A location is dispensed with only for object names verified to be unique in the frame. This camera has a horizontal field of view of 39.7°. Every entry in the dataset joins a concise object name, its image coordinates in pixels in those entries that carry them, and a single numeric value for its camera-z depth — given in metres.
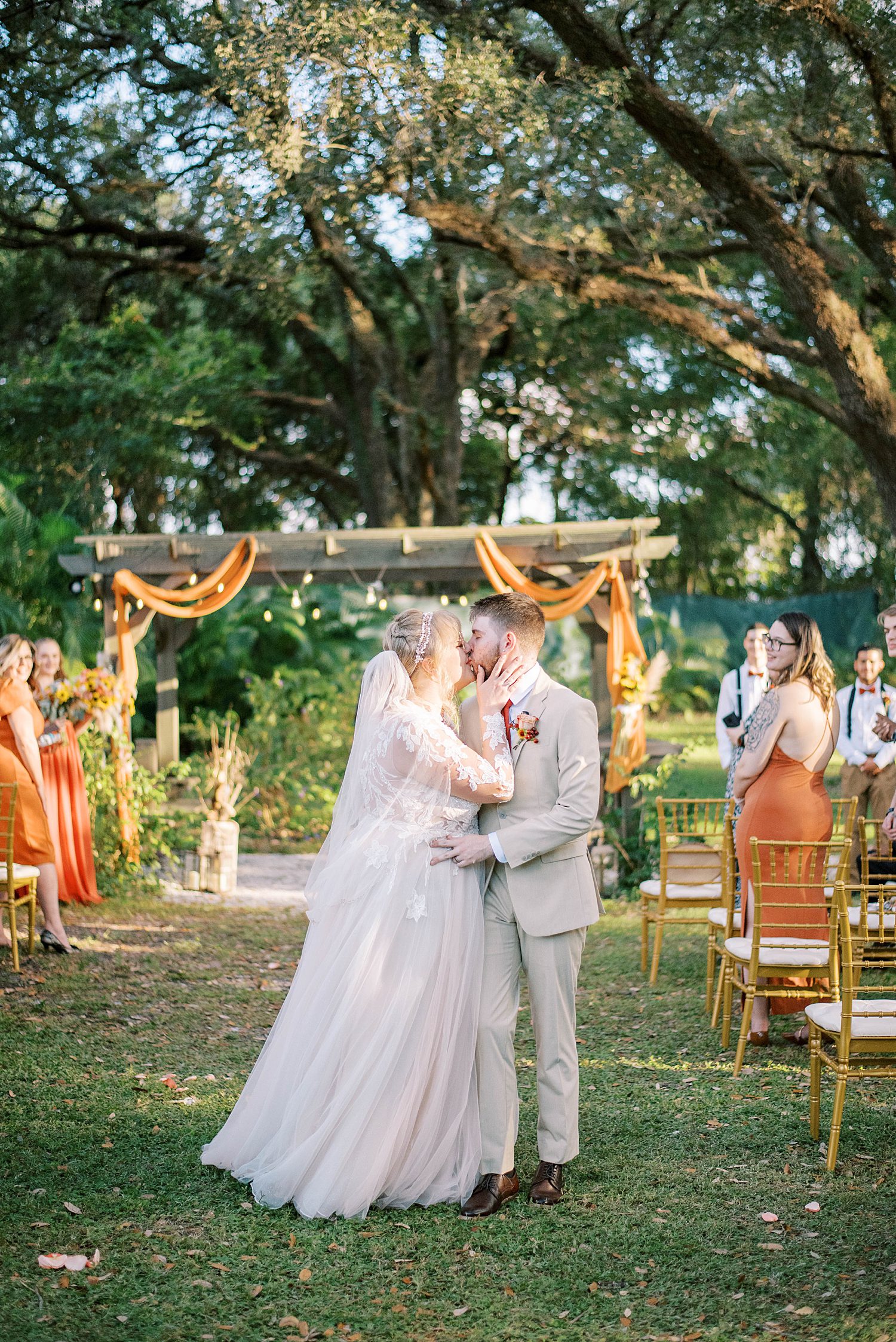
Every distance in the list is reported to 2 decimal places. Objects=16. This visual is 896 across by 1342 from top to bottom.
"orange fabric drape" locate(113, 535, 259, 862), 10.93
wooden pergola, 10.69
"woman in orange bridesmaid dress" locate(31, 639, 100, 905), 9.19
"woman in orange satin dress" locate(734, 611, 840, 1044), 5.69
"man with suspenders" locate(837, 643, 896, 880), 8.79
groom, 3.99
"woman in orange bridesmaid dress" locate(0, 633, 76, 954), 7.63
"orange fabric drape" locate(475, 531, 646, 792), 10.31
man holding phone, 8.60
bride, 4.03
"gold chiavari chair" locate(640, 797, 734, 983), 7.17
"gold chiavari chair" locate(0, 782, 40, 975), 7.07
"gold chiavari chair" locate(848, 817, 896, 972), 4.55
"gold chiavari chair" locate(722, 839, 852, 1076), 5.38
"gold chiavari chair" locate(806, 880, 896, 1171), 4.21
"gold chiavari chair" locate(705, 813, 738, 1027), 6.35
